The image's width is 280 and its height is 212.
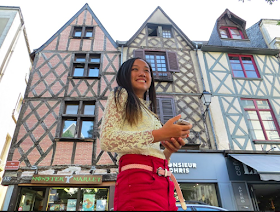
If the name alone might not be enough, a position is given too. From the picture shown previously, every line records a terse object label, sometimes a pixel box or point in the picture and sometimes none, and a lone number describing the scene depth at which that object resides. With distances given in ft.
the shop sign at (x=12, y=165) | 21.22
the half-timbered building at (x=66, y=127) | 20.71
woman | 3.11
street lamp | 24.44
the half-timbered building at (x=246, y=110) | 21.90
